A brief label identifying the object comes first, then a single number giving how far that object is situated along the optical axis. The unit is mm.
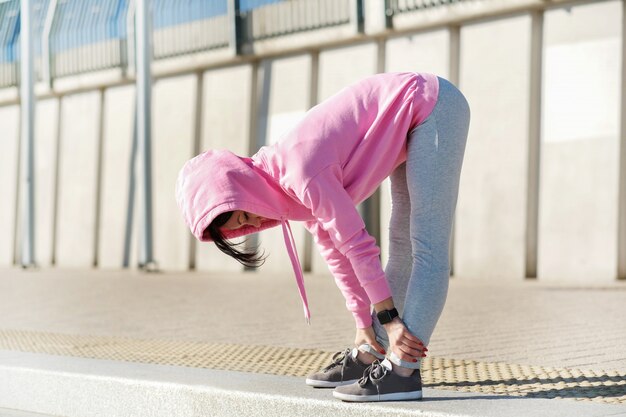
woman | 3375
